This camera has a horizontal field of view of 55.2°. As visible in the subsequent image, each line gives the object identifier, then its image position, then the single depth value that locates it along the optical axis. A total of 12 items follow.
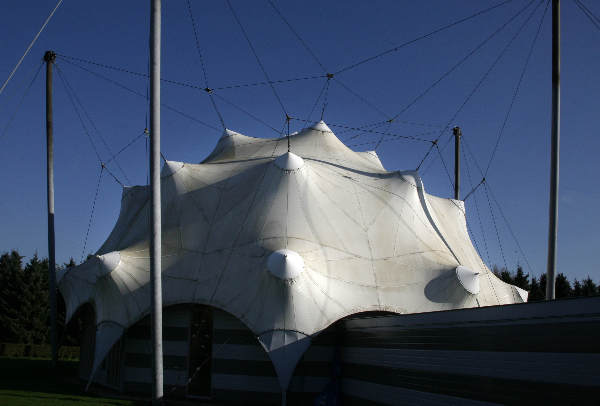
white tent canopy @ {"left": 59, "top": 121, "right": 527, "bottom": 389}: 14.59
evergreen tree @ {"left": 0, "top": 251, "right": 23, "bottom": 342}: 40.84
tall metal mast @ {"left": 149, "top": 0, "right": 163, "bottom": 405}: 13.27
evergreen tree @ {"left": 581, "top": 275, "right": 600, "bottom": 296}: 42.44
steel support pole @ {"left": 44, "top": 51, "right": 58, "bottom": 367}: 22.61
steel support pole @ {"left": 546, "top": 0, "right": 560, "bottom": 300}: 15.79
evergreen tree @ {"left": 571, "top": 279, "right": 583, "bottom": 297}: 41.59
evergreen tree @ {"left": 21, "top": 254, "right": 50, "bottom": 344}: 41.84
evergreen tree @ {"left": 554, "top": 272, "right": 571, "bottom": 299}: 41.41
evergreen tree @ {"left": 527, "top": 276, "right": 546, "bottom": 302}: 42.54
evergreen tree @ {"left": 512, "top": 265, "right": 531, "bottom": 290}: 44.59
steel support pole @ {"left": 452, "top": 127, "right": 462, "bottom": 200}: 31.25
